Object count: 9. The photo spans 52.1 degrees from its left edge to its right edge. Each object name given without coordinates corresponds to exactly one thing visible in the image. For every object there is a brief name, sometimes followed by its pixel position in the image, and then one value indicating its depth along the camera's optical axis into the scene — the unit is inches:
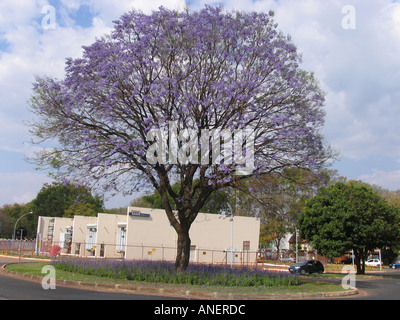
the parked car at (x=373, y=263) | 2361.7
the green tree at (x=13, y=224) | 3100.4
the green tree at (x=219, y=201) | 826.2
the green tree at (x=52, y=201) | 3080.7
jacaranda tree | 676.1
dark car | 1331.7
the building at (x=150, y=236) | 1489.9
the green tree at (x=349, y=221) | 1254.9
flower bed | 677.3
